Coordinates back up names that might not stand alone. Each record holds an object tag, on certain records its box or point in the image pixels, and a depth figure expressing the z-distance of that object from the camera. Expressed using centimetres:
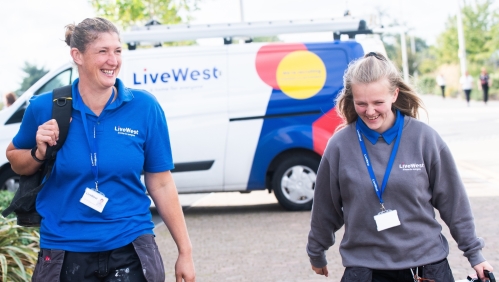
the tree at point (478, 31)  5000
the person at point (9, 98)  1440
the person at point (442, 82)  4712
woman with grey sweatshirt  353
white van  1034
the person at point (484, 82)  3456
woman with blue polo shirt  328
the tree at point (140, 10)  2195
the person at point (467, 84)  3562
